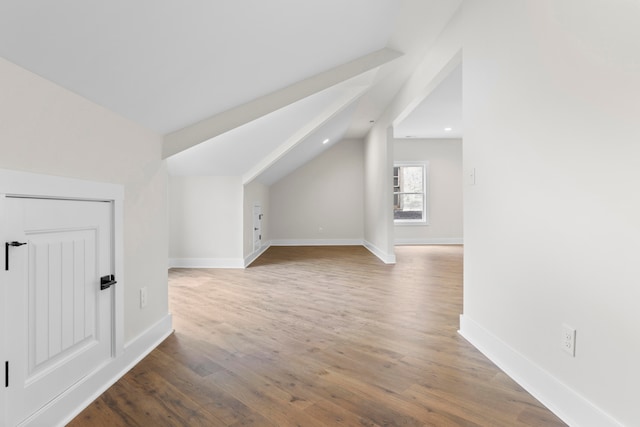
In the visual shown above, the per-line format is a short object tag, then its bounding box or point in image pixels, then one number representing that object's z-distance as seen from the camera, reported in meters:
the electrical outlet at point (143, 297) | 2.20
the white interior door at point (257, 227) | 6.28
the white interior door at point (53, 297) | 1.28
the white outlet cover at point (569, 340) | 1.47
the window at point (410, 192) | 8.76
